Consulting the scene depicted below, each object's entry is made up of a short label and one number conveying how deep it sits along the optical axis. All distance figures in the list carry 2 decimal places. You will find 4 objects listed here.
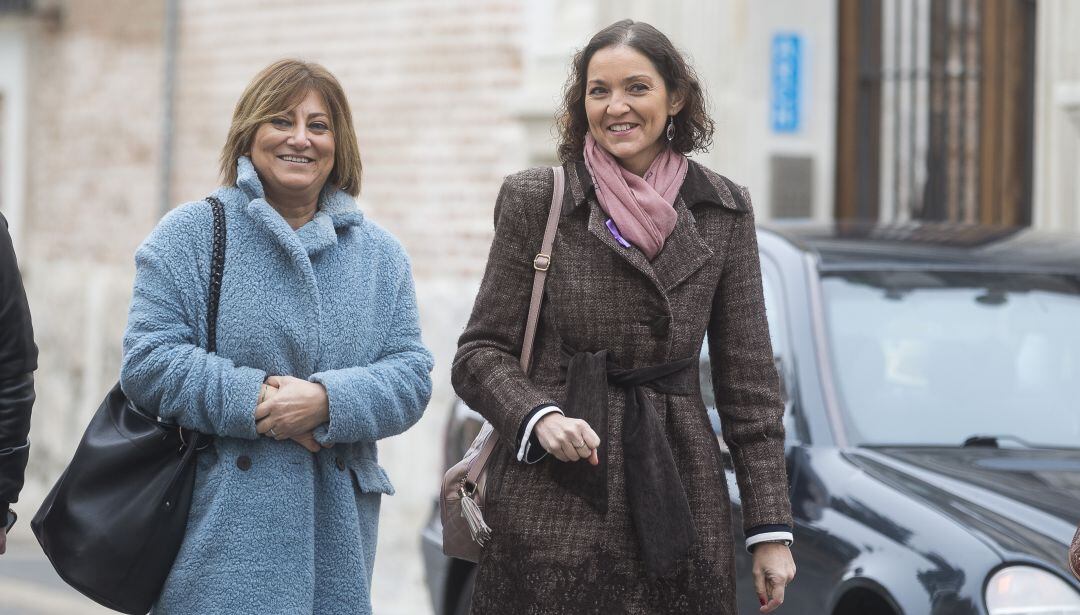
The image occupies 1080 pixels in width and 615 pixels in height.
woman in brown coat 6.16
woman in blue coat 6.67
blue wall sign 19.20
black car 7.58
